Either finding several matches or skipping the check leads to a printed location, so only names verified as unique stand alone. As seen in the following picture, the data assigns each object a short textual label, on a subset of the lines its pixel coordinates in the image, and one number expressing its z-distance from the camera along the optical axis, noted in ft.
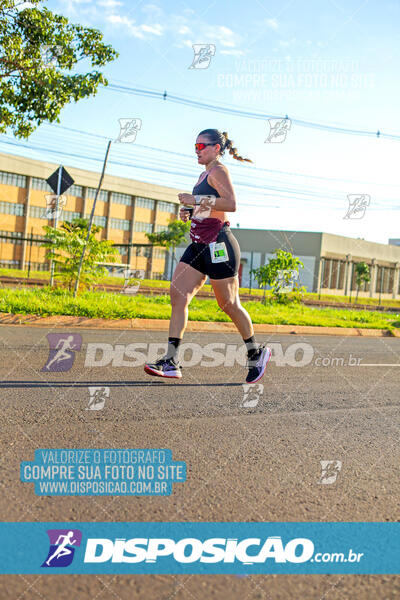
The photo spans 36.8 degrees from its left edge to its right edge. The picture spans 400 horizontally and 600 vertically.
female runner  15.57
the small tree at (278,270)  58.70
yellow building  179.11
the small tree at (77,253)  40.57
